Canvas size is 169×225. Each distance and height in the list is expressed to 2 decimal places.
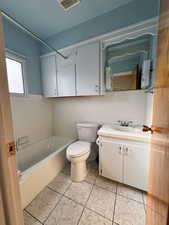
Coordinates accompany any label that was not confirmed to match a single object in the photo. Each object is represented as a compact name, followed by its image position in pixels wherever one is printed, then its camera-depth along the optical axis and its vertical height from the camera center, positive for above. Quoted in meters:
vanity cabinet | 1.28 -0.81
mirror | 1.52 +0.62
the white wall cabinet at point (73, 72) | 1.70 +0.57
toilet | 1.52 -0.78
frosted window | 1.80 +0.51
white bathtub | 1.23 -0.99
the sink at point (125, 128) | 1.54 -0.42
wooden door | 0.43 -0.22
